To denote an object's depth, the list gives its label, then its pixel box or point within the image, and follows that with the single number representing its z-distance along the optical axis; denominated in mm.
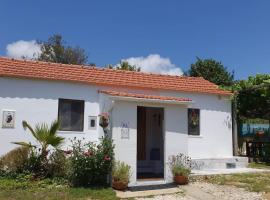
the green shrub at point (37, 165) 7896
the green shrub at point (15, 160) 8090
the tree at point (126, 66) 25880
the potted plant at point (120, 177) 7295
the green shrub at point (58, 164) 7934
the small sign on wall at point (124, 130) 7786
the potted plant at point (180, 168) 8025
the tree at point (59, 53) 31546
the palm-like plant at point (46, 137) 7857
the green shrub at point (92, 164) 7285
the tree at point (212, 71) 21494
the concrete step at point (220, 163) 10250
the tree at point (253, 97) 12078
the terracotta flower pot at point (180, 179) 8016
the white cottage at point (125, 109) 8016
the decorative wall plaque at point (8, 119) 8681
